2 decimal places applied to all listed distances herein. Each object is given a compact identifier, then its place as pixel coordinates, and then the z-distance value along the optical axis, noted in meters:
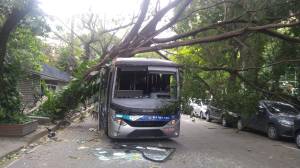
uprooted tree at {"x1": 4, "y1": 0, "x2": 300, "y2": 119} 8.93
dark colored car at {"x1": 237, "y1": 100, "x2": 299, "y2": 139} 8.74
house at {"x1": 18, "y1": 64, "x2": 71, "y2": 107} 12.11
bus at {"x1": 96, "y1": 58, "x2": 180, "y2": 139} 7.29
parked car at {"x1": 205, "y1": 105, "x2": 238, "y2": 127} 9.53
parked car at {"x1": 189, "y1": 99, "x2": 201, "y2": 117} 16.72
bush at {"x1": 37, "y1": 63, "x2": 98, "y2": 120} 10.73
